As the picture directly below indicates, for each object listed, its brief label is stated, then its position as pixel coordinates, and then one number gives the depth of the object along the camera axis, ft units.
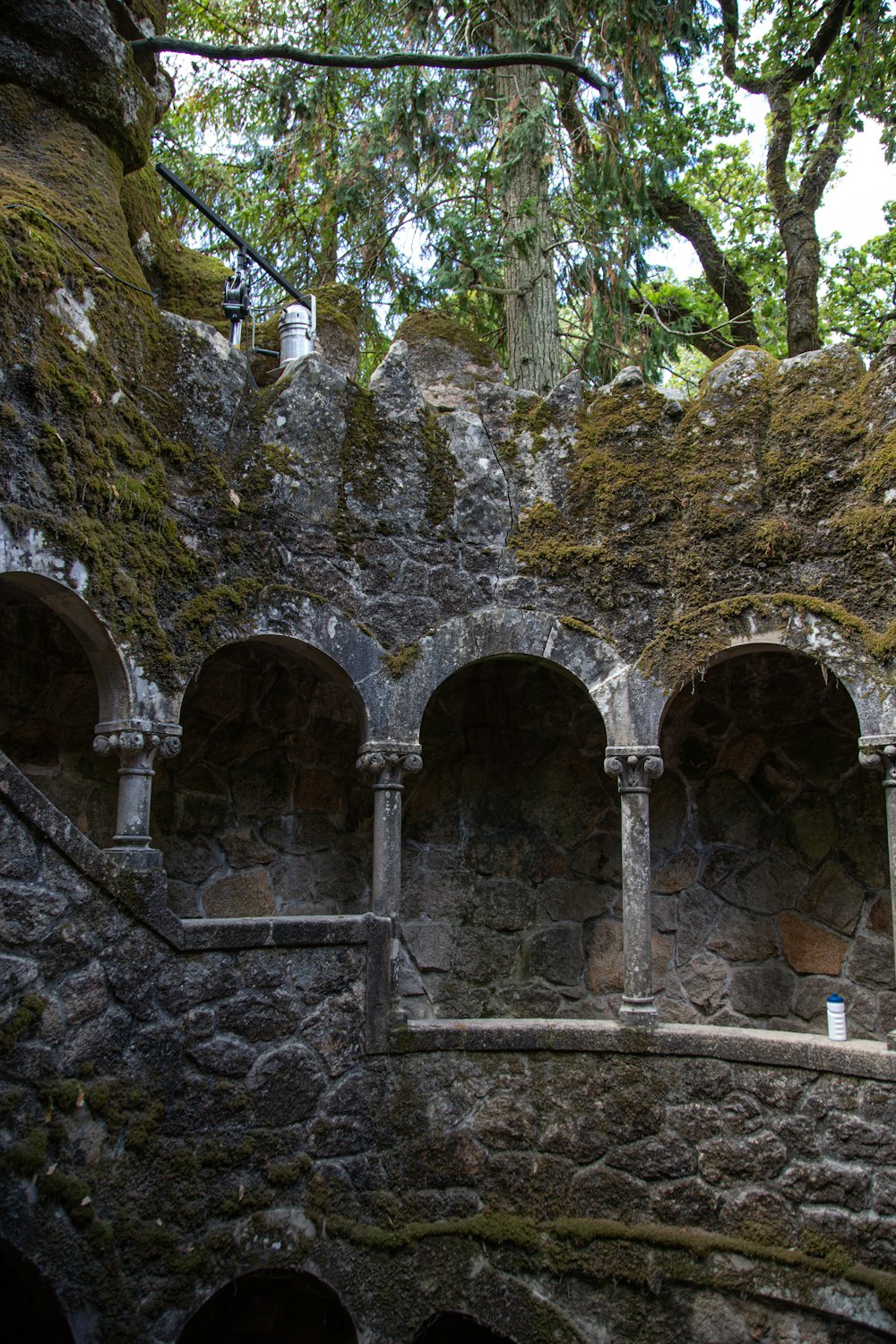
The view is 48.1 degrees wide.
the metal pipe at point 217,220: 18.80
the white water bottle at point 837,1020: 15.12
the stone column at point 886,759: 15.03
